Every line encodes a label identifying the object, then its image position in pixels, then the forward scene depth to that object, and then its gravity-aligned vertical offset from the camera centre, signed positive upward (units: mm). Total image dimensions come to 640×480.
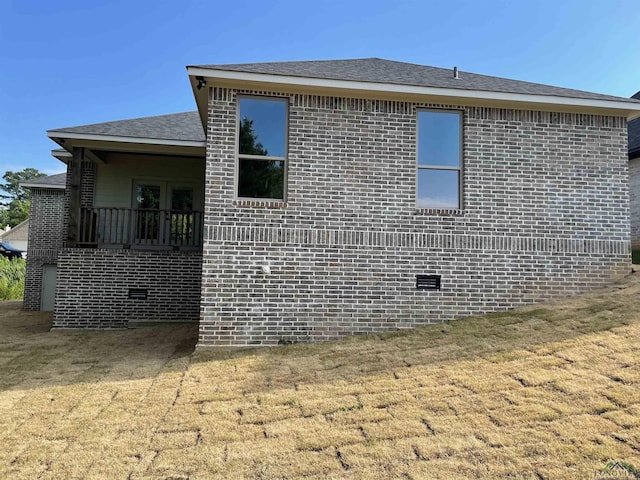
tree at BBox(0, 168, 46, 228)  71125 +9683
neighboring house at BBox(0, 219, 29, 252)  49531 +948
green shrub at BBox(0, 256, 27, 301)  19125 -1568
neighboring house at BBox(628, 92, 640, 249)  12656 +2106
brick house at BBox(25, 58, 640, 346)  6781 +934
